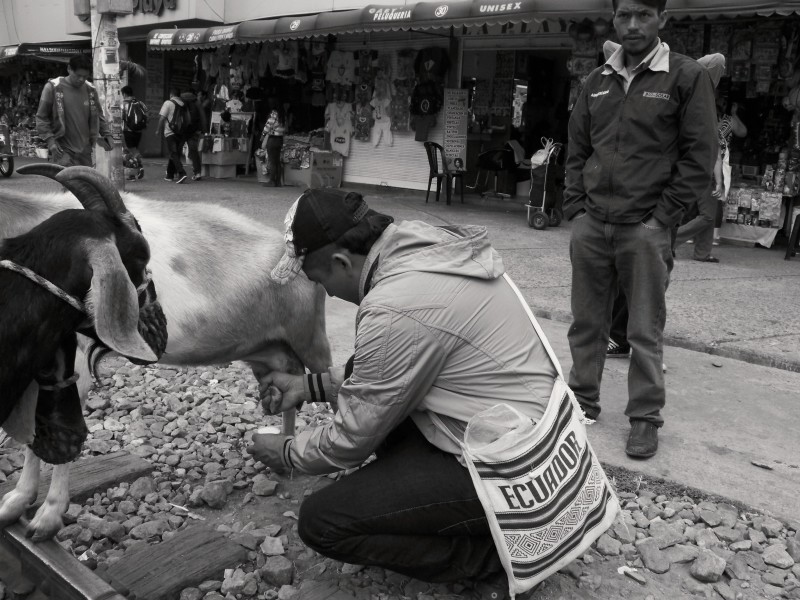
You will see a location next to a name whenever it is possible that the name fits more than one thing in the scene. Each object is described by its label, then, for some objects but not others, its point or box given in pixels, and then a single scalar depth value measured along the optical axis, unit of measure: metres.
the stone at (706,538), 3.19
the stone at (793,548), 3.10
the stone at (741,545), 3.16
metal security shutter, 14.57
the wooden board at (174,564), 2.77
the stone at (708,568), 2.92
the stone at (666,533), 3.19
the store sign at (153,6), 18.30
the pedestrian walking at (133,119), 16.72
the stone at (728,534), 3.24
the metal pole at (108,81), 9.53
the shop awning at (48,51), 21.47
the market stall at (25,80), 21.61
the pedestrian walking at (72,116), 9.27
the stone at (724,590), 2.84
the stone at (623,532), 3.22
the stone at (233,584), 2.81
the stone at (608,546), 3.12
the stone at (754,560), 3.05
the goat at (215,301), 3.17
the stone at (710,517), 3.36
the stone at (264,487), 3.57
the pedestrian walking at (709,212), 8.30
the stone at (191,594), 2.77
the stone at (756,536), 3.22
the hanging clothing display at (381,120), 15.16
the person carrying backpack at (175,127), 15.38
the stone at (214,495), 3.45
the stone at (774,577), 2.93
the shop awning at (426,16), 8.55
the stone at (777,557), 3.03
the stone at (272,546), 3.04
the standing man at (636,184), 3.73
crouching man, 2.46
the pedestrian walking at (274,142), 15.75
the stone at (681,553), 3.06
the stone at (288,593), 2.76
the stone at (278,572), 2.86
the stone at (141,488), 3.49
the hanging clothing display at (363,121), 15.45
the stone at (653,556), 3.02
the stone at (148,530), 3.19
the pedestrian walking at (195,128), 15.49
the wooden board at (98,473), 3.43
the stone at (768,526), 3.27
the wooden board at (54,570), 2.57
